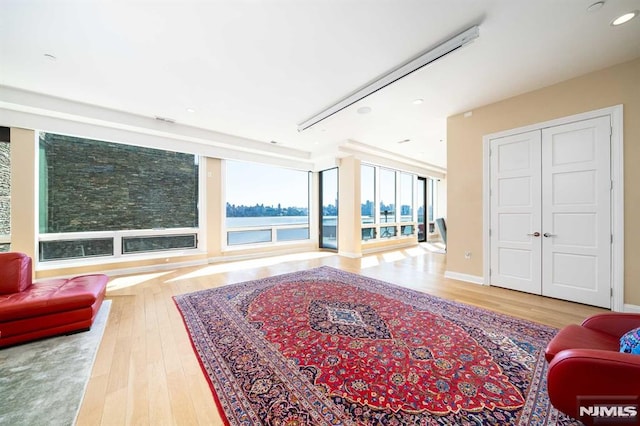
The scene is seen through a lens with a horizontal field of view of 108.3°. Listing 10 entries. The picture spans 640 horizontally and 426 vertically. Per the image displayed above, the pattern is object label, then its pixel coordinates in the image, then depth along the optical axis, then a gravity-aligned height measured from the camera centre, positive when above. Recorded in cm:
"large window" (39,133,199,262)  427 +29
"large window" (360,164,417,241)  734 +33
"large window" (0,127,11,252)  375 +39
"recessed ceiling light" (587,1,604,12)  202 +183
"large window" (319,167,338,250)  738 +14
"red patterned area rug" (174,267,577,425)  143 -123
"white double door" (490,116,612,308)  300 +0
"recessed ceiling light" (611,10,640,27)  213 +183
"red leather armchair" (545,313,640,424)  112 -85
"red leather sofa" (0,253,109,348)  214 -90
